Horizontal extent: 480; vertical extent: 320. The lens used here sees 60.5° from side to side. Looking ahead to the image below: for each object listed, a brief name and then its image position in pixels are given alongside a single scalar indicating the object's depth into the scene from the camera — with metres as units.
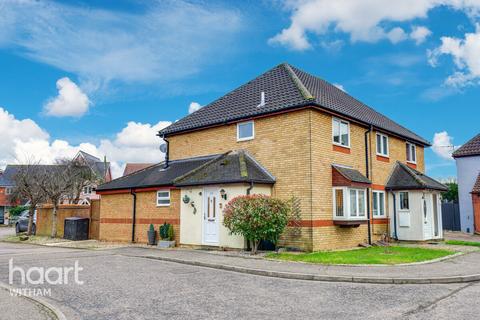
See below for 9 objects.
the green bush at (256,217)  14.05
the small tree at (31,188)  25.29
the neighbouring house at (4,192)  57.62
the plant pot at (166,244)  17.56
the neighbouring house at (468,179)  27.20
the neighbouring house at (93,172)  46.51
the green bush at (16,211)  49.97
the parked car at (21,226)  28.88
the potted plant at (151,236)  18.47
